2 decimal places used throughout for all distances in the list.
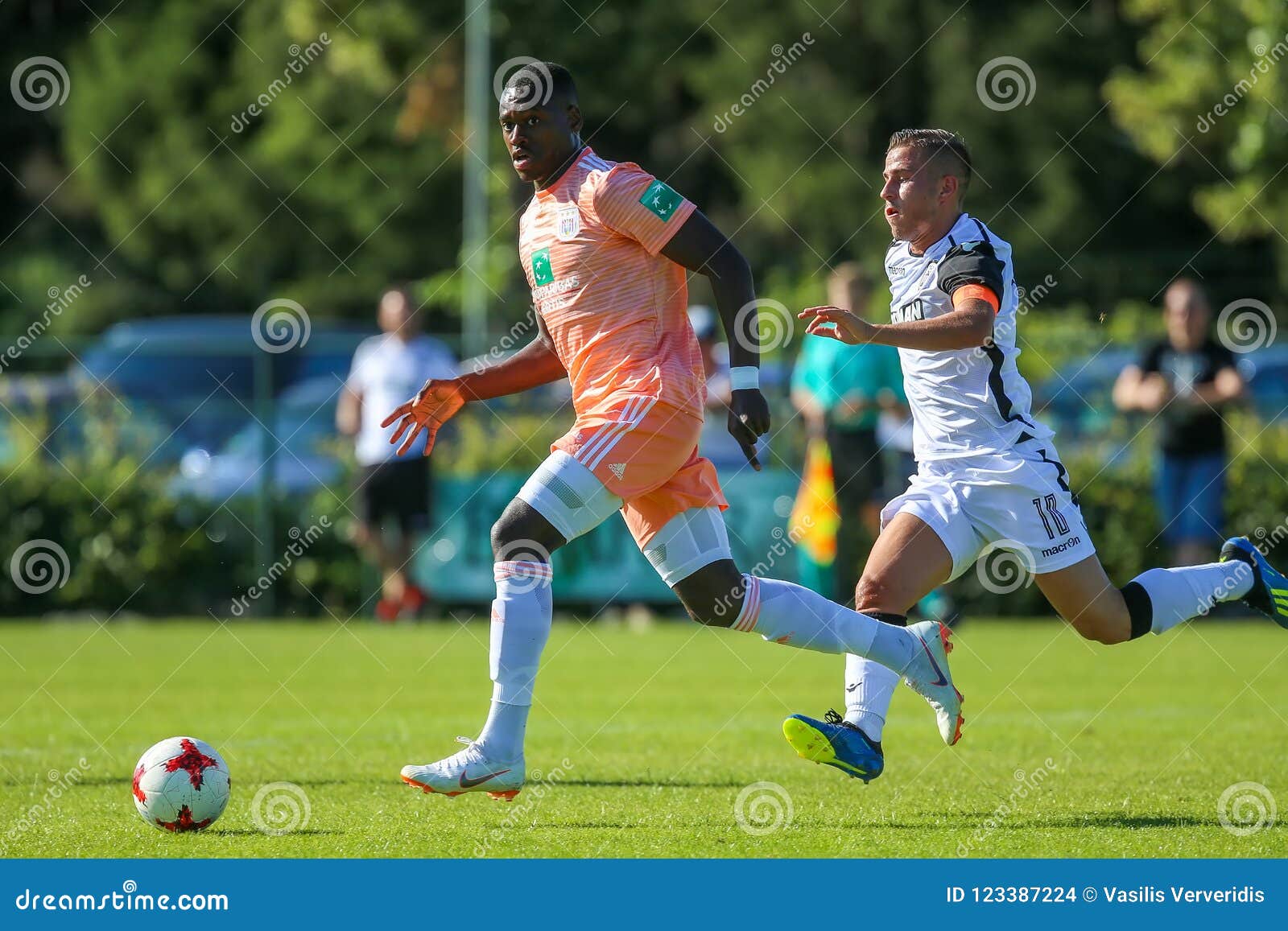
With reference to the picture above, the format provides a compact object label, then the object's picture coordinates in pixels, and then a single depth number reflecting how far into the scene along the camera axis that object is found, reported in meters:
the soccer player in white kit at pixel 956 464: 6.24
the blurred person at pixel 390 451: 14.35
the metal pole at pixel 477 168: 26.88
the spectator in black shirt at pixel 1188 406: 12.48
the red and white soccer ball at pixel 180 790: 5.54
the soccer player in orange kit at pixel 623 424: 5.84
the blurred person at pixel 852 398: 12.84
